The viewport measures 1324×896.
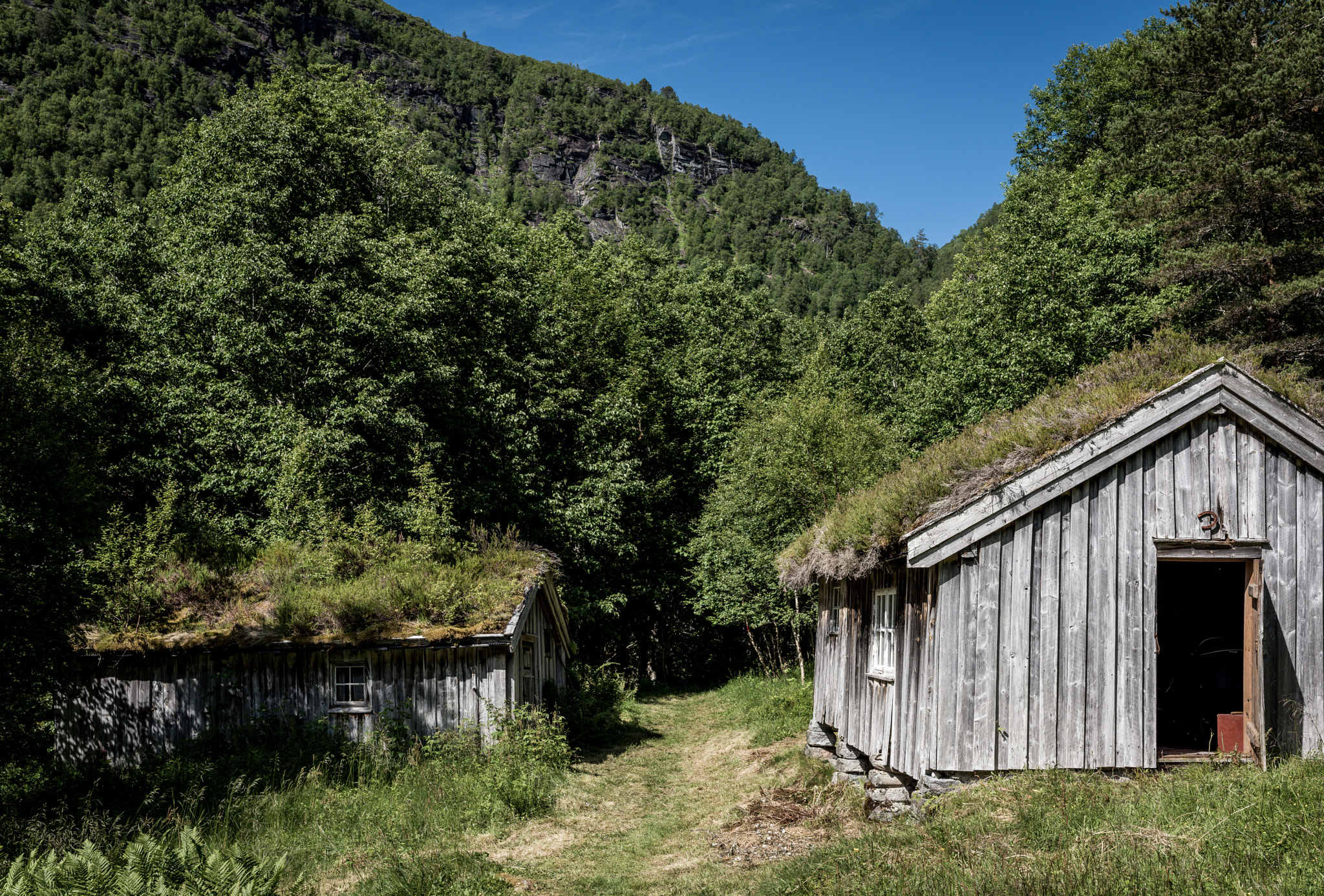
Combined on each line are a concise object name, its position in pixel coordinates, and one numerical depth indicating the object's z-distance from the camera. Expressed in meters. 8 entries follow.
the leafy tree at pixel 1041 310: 23.20
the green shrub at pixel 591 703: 17.47
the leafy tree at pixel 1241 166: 18.61
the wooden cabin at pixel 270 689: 13.48
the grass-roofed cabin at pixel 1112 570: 8.46
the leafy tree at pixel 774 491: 22.20
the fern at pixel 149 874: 6.05
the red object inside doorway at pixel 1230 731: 8.86
